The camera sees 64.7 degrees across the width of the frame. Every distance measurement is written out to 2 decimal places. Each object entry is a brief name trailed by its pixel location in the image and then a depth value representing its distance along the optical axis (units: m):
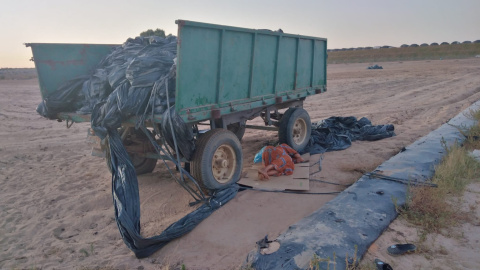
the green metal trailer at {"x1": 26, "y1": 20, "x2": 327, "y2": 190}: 4.90
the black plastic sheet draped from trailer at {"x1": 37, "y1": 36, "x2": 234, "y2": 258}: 4.31
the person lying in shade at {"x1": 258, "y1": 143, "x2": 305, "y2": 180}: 6.14
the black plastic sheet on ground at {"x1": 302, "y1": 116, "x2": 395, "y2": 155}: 8.12
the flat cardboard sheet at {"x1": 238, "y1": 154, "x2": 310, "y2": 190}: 5.75
